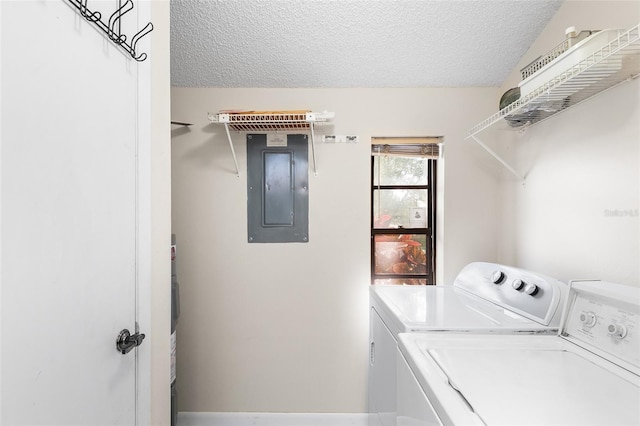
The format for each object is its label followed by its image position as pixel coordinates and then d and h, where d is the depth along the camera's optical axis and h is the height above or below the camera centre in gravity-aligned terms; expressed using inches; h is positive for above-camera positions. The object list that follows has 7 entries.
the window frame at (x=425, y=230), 87.7 -5.5
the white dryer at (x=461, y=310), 47.5 -18.8
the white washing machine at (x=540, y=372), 28.0 -19.2
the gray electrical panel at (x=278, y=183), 80.7 +8.1
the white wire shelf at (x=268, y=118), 68.7 +22.5
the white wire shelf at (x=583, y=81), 38.6 +20.7
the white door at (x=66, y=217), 25.8 -0.5
